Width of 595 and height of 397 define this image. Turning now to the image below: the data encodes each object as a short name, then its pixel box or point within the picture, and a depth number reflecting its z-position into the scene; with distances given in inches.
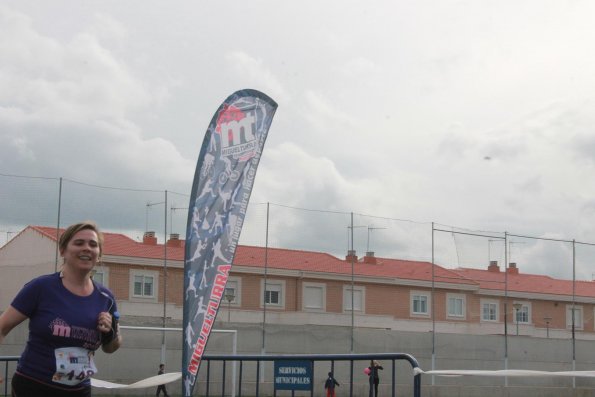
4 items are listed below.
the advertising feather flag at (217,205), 276.2
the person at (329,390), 467.8
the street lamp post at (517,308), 1511.4
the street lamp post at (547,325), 1744.6
